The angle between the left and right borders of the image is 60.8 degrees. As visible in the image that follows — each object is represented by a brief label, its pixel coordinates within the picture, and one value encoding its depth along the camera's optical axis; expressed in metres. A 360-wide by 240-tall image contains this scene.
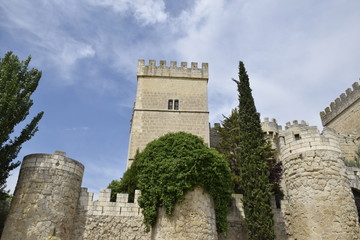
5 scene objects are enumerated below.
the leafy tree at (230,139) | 17.44
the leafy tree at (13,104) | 11.01
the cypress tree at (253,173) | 11.05
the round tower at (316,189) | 10.62
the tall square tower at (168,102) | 19.61
